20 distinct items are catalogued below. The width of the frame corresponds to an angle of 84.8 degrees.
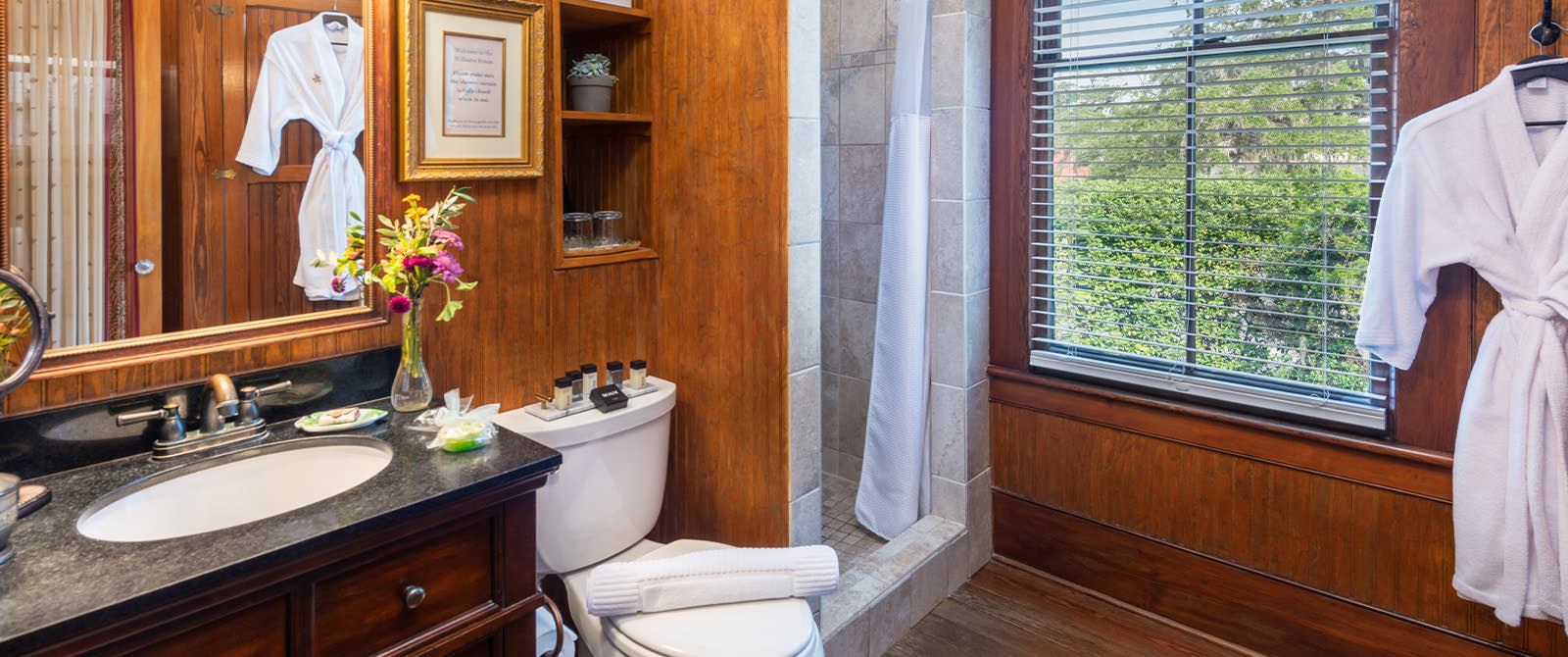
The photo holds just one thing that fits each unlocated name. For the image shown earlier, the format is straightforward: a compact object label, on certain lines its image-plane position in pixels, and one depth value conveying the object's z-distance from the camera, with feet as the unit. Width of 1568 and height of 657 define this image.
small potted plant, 6.93
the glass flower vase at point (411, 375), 5.60
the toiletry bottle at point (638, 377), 6.86
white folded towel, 5.39
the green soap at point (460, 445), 4.90
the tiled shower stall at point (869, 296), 6.77
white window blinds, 6.99
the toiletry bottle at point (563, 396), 6.24
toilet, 5.22
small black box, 6.38
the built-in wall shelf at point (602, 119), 6.65
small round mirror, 4.06
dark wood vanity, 3.59
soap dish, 5.17
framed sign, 5.75
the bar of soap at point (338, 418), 5.25
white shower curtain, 8.71
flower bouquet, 5.45
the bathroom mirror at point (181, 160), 4.40
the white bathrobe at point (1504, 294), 5.91
